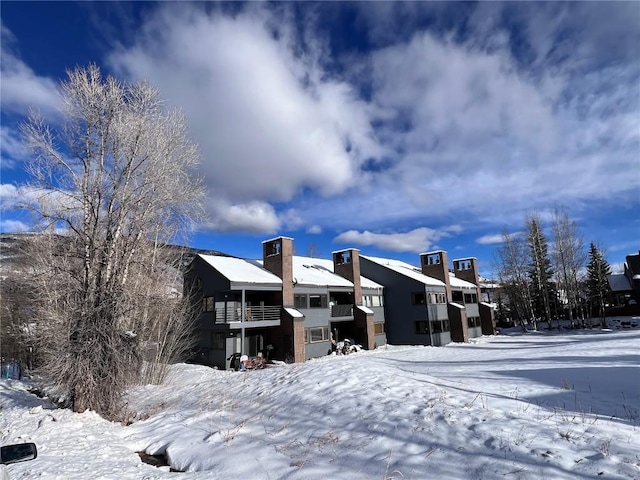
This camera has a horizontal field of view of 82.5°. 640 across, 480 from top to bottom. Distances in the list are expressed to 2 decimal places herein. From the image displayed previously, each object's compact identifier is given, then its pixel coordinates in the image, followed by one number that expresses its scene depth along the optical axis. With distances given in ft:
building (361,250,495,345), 107.86
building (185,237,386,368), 77.87
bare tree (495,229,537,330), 144.58
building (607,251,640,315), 146.30
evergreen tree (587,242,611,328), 135.74
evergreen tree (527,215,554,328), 145.18
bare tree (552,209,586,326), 135.54
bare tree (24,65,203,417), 34.88
